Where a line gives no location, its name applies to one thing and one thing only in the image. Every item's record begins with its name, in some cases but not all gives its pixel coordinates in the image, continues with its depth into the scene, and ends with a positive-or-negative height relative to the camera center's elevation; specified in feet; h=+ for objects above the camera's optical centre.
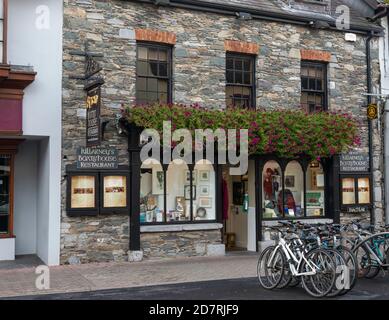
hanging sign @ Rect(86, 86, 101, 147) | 32.60 +4.63
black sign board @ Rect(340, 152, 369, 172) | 45.55 +2.16
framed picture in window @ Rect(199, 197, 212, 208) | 40.57 -1.24
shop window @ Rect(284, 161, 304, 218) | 43.75 -0.35
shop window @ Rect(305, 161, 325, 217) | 44.80 -0.36
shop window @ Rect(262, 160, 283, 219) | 42.96 -0.33
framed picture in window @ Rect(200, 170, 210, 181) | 40.63 +0.92
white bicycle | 25.16 -4.19
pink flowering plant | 36.32 +4.72
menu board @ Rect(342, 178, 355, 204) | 45.39 -0.46
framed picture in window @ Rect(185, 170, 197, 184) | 40.10 +0.76
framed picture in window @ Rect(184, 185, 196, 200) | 40.11 -0.43
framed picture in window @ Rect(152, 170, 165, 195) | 38.99 +0.44
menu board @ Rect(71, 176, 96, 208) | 35.42 -0.34
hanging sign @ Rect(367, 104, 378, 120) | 46.19 +6.76
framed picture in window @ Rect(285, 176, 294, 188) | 43.83 +0.44
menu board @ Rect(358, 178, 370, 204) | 46.11 -0.48
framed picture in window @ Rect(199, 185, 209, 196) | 40.63 -0.28
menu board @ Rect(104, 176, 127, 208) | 36.50 -0.30
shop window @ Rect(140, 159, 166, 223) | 38.50 -0.40
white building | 33.81 +5.66
